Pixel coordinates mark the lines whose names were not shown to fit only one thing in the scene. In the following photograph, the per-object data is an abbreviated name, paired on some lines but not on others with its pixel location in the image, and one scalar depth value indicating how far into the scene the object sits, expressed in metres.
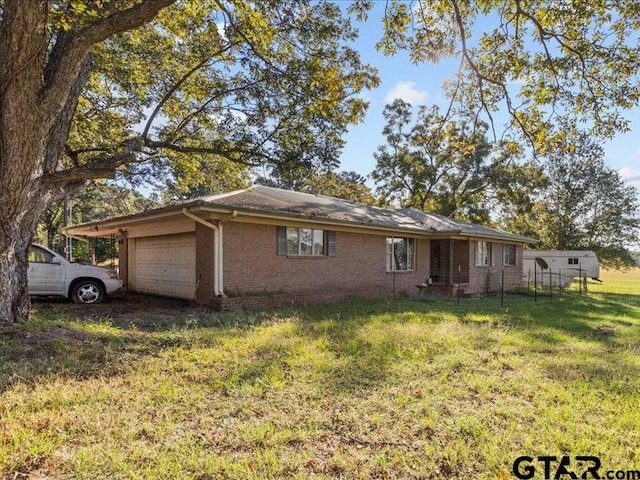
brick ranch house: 10.73
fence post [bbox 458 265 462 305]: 17.03
